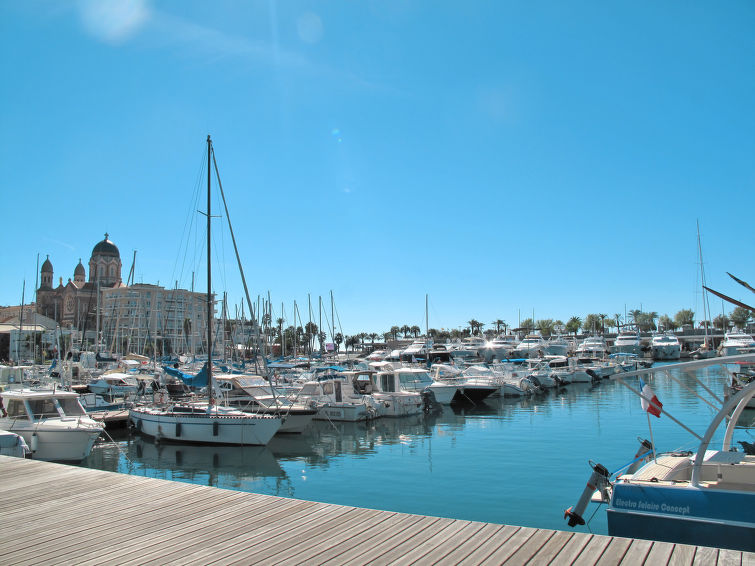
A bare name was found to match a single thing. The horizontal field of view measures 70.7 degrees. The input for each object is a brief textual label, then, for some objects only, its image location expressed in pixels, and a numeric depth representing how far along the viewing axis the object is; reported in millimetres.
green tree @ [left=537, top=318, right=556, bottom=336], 163875
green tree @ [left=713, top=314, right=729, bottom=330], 155750
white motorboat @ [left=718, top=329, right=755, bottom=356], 74088
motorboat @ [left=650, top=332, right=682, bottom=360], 97688
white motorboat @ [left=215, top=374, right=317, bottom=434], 27844
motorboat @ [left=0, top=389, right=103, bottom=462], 21078
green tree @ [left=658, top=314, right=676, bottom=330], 163250
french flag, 10992
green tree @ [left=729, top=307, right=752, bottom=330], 137375
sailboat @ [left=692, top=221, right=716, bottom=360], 88688
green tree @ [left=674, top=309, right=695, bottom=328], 166388
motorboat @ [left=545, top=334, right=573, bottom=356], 86844
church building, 151750
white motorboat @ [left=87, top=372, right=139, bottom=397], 40906
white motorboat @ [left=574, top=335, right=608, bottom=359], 84375
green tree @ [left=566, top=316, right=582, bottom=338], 168875
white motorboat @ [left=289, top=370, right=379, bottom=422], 32281
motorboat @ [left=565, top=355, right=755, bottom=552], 8727
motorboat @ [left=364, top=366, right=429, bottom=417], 34312
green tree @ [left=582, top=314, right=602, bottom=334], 162375
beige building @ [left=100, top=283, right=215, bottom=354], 114062
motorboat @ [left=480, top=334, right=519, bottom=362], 83188
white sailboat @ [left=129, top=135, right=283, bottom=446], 24547
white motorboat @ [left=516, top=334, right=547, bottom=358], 86062
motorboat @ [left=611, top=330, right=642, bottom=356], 99625
